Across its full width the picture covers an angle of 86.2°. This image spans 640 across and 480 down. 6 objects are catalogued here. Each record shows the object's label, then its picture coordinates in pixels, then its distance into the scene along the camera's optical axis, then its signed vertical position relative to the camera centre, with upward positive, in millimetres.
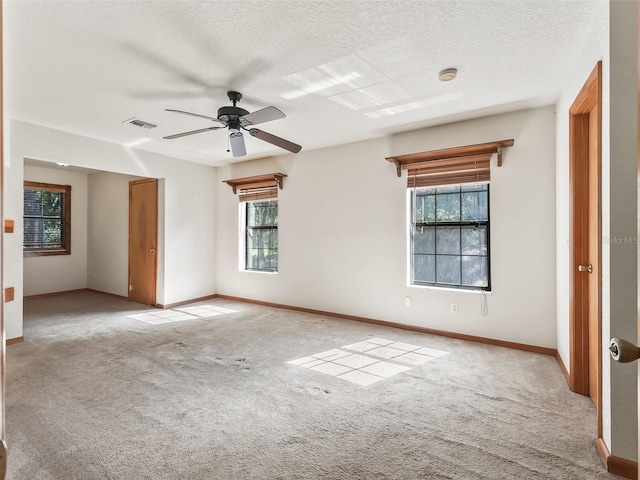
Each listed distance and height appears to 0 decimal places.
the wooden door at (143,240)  5848 +36
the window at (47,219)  6652 +467
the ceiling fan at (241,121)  2834 +1055
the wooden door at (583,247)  2535 -43
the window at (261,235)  5949 +119
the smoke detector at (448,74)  2789 +1390
